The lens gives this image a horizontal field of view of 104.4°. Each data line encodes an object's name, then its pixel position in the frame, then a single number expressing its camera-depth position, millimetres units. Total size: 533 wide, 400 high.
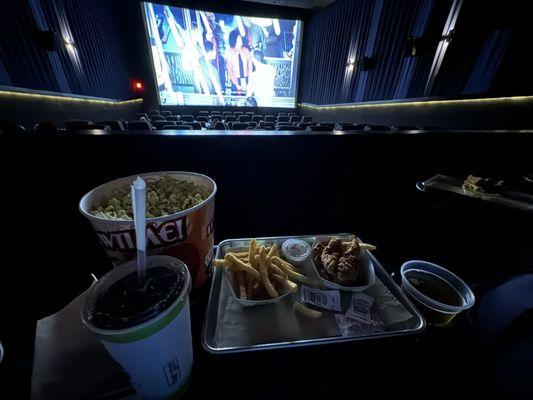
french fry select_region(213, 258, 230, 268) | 625
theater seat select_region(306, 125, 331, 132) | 3174
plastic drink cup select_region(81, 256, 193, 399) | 310
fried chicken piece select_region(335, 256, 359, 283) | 622
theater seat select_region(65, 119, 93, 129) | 2748
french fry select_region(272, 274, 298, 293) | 585
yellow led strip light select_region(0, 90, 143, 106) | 3500
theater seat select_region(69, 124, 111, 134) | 2561
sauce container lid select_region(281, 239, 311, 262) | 718
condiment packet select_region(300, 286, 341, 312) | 573
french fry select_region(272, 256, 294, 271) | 660
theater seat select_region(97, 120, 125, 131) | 3374
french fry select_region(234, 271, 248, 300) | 568
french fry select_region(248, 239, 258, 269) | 651
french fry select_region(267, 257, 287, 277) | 631
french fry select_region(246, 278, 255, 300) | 573
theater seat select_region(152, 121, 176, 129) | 3980
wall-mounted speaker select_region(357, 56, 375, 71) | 6359
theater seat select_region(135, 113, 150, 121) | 7004
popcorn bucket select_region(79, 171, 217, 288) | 470
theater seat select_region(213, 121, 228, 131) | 4391
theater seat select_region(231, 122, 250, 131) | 4039
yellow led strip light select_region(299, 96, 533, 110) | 3237
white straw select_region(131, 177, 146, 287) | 362
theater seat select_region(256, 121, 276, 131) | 4638
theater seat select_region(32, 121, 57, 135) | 2084
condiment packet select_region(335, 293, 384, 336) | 513
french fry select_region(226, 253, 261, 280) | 607
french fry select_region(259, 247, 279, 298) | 571
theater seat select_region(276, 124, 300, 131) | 3129
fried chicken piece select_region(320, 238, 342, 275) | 651
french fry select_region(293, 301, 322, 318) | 542
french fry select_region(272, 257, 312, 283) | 649
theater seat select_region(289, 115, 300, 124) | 8179
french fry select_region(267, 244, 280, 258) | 670
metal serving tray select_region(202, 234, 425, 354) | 483
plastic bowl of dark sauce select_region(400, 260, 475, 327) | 577
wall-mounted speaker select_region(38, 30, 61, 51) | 4312
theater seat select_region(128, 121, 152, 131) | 3704
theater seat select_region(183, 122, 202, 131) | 4224
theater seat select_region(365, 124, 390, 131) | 3350
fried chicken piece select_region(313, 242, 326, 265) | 706
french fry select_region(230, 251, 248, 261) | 694
